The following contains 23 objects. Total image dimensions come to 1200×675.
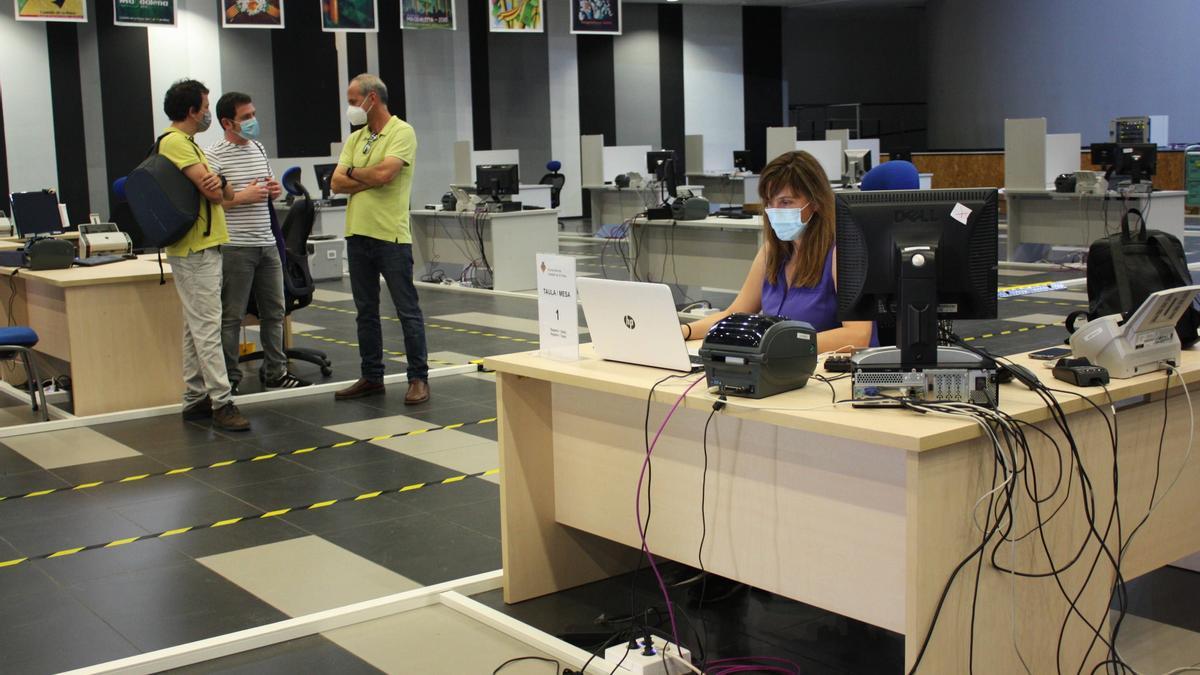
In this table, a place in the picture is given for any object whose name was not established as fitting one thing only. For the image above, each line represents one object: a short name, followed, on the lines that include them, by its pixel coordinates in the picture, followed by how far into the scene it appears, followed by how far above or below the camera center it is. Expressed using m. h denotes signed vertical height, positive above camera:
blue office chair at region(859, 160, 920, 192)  4.50 +0.00
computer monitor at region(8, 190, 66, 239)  9.66 -0.10
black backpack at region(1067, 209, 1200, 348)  3.28 -0.27
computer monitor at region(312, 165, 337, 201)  13.82 +0.18
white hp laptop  3.10 -0.36
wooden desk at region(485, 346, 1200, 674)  2.53 -0.75
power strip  2.97 -1.14
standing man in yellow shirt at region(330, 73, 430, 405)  6.18 -0.06
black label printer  2.77 -0.39
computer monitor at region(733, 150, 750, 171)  17.70 +0.28
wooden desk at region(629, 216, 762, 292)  9.66 -0.55
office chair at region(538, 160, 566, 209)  17.98 +0.06
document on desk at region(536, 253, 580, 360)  3.41 -0.34
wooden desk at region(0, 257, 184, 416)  6.18 -0.68
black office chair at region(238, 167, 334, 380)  7.24 -0.43
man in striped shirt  6.22 -0.06
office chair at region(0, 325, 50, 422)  6.09 -0.70
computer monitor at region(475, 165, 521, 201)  11.88 +0.06
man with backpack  5.62 -0.25
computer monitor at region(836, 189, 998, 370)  2.82 -0.17
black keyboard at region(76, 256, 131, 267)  6.68 -0.33
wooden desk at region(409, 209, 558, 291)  11.62 -0.50
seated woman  3.60 -0.22
